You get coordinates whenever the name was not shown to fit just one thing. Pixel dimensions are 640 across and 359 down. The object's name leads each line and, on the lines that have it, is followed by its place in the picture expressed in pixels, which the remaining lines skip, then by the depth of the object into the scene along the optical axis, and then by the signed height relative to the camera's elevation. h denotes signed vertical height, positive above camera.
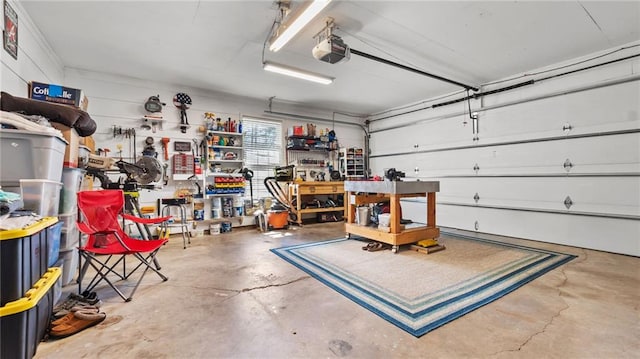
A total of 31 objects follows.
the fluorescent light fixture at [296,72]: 4.13 +1.86
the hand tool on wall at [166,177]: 5.15 +0.20
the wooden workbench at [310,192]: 6.21 -0.16
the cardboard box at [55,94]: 2.91 +1.07
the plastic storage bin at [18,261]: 1.31 -0.36
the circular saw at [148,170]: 3.89 +0.26
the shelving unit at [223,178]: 5.56 +0.18
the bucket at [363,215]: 4.39 -0.51
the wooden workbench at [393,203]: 3.72 -0.31
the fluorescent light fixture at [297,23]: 2.55 +1.70
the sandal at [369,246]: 3.86 -0.90
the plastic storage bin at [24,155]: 1.88 +0.25
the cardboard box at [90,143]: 3.70 +0.67
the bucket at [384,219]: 3.87 -0.52
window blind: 6.29 +0.90
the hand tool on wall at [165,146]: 5.22 +0.81
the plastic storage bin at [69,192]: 2.50 -0.02
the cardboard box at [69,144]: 2.45 +0.43
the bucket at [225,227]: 5.53 -0.84
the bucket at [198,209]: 5.36 -0.44
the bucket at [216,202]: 5.61 -0.33
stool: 4.70 -0.41
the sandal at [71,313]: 1.83 -0.90
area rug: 2.14 -0.99
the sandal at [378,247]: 3.82 -0.92
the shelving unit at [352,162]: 7.37 +0.62
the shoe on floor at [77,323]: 1.77 -0.93
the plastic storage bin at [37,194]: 1.86 -0.03
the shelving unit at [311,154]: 6.78 +0.83
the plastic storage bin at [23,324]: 1.29 -0.68
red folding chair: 2.33 -0.37
